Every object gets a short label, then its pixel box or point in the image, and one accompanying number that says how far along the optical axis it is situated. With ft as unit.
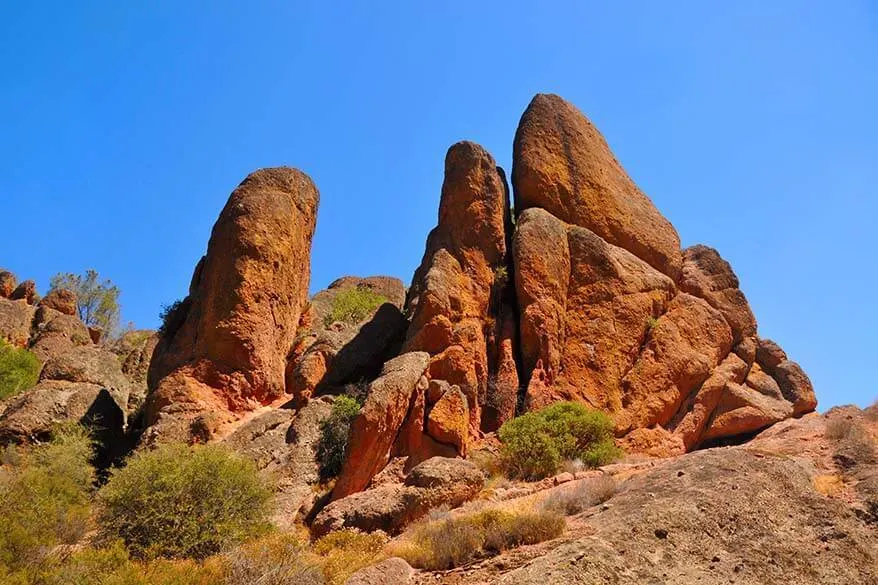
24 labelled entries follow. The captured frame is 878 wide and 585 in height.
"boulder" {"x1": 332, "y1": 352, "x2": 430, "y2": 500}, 58.75
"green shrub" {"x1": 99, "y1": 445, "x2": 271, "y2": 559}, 47.55
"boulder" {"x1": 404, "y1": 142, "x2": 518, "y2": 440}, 72.54
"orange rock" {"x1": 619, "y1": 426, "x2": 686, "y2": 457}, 76.02
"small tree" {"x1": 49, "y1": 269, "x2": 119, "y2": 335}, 200.03
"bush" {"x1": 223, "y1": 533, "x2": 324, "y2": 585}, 39.27
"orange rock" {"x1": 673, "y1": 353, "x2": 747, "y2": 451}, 81.51
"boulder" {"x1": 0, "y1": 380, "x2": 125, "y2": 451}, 69.66
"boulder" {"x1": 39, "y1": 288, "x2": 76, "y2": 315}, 147.95
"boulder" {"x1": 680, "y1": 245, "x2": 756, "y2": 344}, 92.32
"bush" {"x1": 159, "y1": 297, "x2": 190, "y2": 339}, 79.77
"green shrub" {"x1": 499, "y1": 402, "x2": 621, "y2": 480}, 63.10
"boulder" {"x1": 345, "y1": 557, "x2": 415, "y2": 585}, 39.06
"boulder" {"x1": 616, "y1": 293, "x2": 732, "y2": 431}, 79.87
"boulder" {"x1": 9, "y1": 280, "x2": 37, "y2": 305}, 151.64
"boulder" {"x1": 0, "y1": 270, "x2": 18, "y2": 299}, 152.25
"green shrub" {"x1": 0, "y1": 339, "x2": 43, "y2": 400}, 103.38
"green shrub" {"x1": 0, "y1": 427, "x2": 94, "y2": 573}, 43.21
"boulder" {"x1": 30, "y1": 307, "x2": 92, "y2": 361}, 126.72
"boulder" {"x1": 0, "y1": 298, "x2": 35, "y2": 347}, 134.10
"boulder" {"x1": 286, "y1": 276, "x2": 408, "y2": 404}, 72.74
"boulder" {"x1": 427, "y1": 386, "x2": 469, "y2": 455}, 65.10
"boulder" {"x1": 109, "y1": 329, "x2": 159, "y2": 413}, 84.69
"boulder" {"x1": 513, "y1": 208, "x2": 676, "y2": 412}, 77.36
